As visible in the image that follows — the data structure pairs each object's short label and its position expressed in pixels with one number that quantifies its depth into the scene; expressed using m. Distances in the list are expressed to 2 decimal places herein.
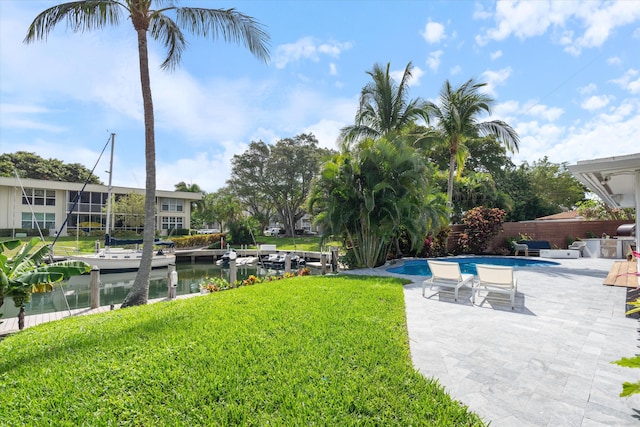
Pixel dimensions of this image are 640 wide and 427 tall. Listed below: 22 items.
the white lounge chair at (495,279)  6.79
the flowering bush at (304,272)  12.54
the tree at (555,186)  30.52
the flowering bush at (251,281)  10.70
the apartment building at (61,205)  30.16
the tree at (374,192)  12.64
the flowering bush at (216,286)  10.13
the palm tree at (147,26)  8.32
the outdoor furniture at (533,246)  17.97
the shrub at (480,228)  17.98
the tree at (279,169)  36.78
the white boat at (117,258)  18.94
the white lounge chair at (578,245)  17.11
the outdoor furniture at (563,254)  16.28
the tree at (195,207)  44.52
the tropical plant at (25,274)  6.36
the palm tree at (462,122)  17.34
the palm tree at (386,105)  17.53
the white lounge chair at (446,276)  7.59
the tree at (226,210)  34.59
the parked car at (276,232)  49.17
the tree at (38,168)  39.10
